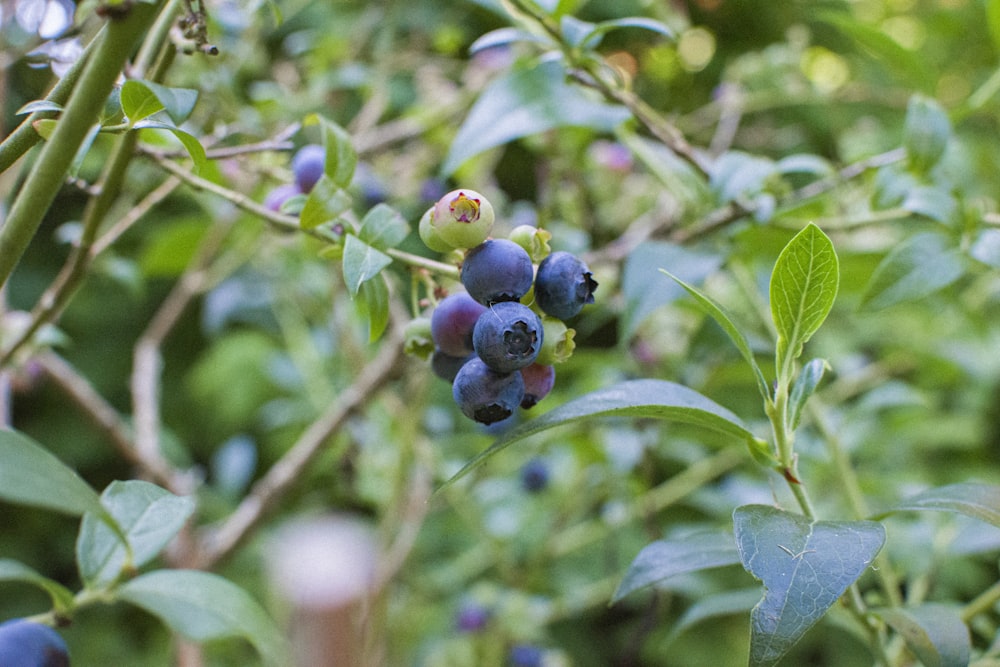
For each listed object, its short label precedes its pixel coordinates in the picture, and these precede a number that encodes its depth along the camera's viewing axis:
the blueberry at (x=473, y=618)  0.99
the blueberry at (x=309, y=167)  0.46
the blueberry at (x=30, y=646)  0.35
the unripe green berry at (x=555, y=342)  0.37
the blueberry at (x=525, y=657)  0.97
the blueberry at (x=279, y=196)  0.46
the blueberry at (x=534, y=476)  1.07
